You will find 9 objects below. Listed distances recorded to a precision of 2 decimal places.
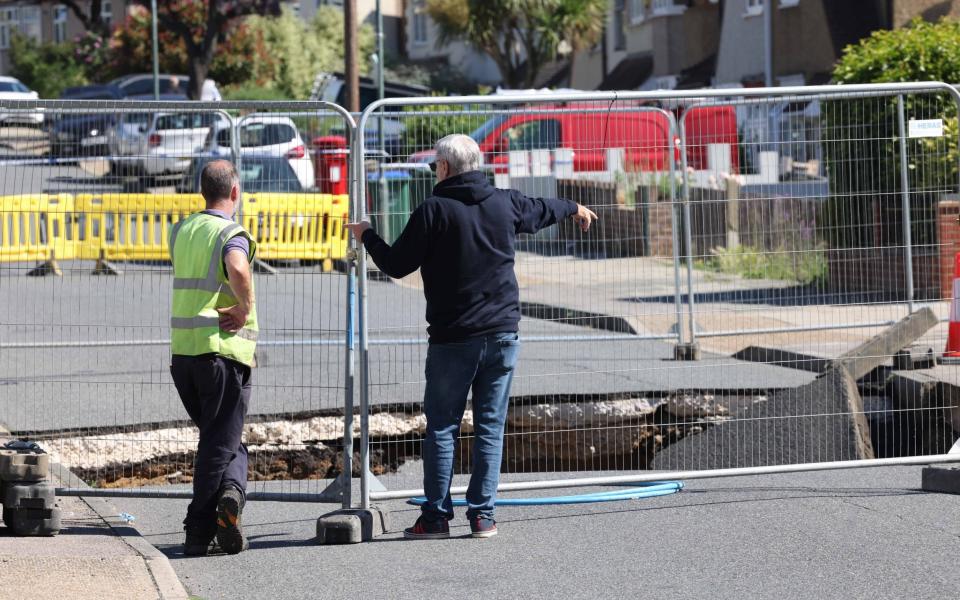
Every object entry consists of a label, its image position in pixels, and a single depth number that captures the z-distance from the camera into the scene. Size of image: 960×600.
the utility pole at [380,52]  50.49
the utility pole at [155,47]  68.15
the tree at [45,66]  102.37
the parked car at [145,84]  81.12
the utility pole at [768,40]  61.06
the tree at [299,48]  94.00
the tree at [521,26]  92.00
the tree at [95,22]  99.87
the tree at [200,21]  76.62
